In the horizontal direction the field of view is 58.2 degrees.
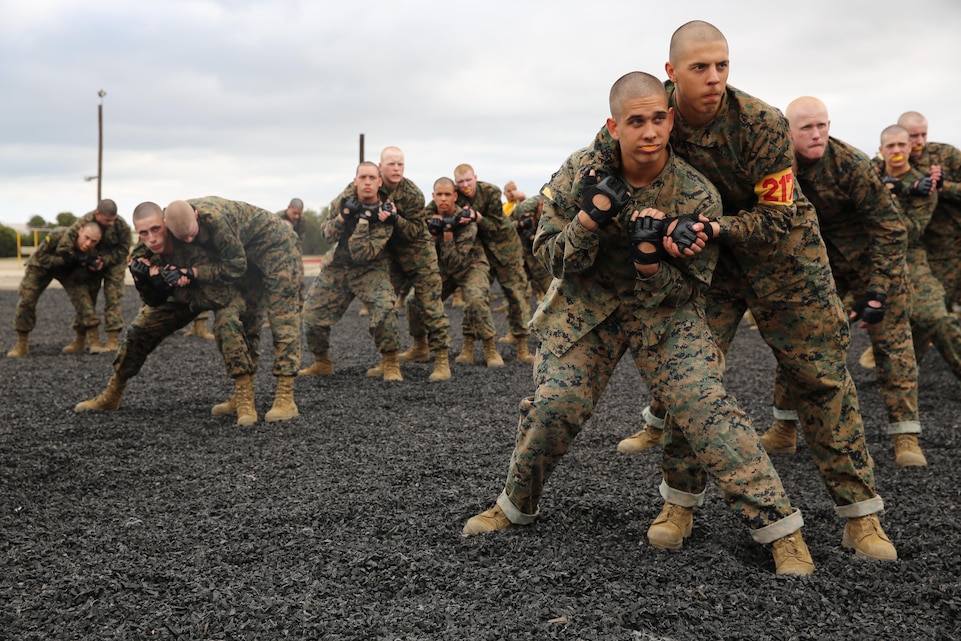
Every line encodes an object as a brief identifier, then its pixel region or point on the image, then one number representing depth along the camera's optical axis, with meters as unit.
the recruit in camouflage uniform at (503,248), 9.27
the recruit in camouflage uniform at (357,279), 7.63
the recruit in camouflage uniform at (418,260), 7.97
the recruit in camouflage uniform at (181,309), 6.00
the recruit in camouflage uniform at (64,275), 10.09
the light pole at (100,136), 33.19
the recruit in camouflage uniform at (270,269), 6.04
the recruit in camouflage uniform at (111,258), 10.32
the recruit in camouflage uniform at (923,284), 5.96
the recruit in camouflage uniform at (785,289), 3.20
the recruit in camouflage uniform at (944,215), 6.87
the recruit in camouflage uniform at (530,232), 10.37
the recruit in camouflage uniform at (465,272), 8.84
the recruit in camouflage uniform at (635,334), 3.08
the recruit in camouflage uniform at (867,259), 4.28
